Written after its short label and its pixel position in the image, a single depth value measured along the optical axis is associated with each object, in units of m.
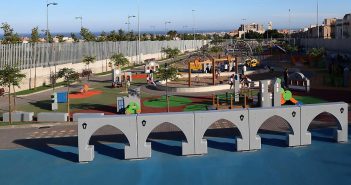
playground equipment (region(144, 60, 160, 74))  55.20
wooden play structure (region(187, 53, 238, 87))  51.39
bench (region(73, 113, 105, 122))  28.88
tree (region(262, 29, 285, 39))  172.38
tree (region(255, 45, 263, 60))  80.88
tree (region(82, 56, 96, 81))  56.48
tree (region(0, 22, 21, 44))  55.59
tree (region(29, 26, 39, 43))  63.50
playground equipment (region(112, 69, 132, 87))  46.92
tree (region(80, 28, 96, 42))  86.97
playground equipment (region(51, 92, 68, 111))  33.28
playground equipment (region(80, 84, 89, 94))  41.91
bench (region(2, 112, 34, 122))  29.48
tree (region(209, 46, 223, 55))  78.36
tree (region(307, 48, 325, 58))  63.38
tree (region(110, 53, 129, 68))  55.25
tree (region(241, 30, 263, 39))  180.15
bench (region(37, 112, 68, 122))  29.08
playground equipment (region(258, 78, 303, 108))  30.23
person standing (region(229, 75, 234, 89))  40.56
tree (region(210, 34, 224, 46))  115.76
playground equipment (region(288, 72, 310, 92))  38.91
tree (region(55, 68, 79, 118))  37.81
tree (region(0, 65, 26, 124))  30.20
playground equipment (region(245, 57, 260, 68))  58.91
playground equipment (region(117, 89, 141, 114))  29.38
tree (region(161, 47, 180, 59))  74.56
